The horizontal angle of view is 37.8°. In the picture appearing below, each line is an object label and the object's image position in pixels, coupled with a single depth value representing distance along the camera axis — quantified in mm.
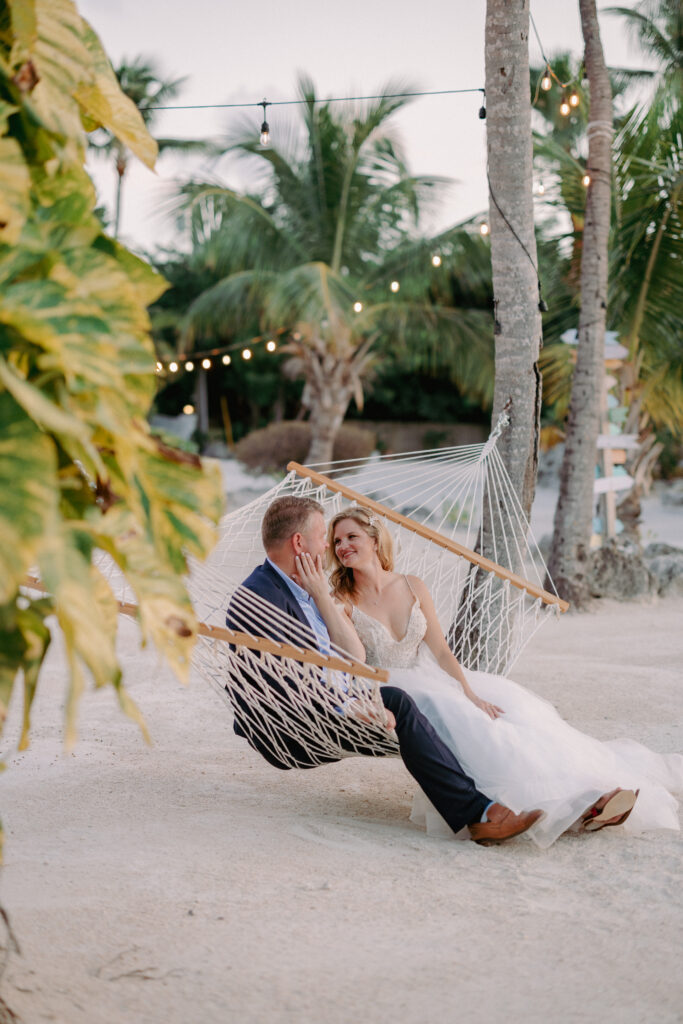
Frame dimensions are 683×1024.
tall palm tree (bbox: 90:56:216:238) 15820
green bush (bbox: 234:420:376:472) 12094
